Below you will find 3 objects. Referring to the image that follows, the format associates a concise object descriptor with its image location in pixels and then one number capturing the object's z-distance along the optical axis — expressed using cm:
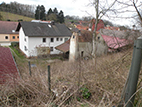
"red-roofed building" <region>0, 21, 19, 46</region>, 2638
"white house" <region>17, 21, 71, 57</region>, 1902
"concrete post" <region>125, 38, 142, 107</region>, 154
